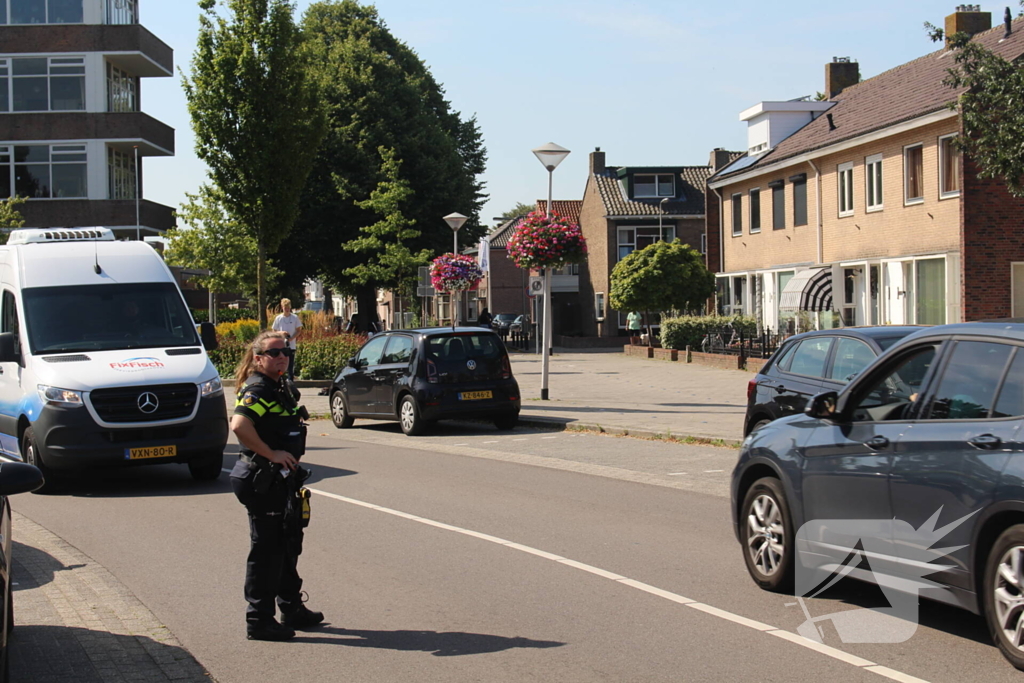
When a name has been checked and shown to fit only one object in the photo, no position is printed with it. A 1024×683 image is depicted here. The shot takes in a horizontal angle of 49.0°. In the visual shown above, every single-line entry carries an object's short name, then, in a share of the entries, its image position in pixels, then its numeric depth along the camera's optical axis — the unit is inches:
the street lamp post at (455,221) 1203.7
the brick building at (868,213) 1037.2
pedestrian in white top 824.9
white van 452.1
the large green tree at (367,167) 1818.4
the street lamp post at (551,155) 829.2
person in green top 1979.6
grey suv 205.2
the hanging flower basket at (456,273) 1251.8
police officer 235.8
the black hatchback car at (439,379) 679.7
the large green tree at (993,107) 704.4
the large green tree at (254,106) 920.9
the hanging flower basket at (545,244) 901.2
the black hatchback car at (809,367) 422.6
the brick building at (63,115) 1707.7
